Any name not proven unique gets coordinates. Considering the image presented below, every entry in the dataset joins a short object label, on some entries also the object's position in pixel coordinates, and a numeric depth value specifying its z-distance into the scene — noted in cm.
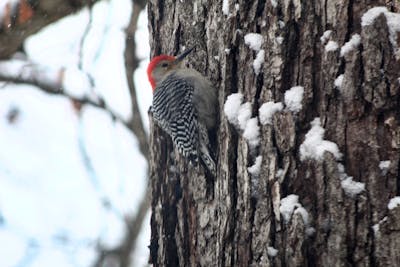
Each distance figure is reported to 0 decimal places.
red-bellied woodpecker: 751
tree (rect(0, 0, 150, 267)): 902
